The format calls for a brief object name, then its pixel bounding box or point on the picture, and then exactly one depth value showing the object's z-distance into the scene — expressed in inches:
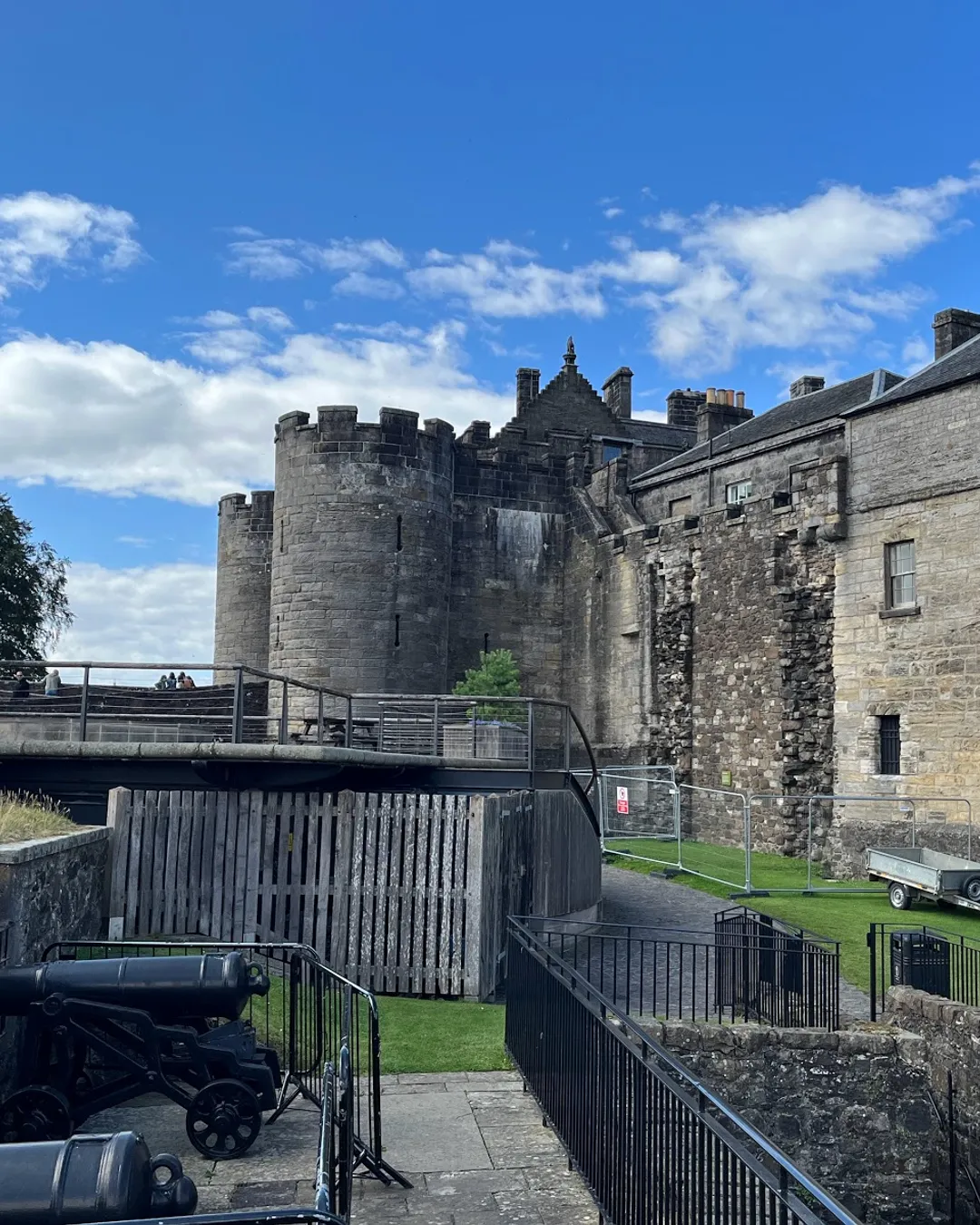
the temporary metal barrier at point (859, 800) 785.6
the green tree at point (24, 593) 1310.3
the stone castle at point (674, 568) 892.6
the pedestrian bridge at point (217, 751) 473.4
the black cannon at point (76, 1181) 153.7
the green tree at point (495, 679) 1256.2
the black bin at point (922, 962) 477.4
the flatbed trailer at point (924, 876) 686.5
